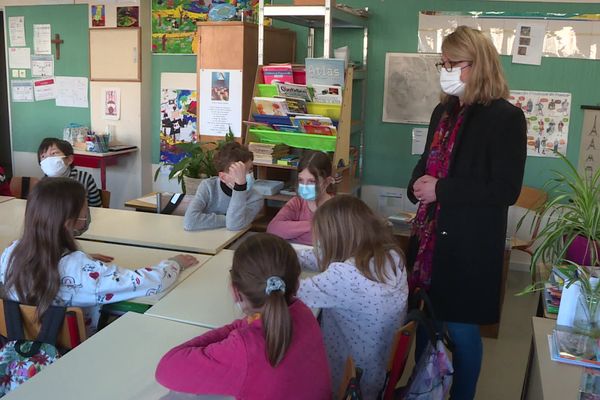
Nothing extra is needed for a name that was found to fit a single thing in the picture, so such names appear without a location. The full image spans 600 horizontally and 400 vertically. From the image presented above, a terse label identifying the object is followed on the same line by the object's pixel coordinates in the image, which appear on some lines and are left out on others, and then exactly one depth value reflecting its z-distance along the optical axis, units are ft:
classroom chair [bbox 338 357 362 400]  4.14
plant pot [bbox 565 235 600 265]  6.77
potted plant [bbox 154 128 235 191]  12.33
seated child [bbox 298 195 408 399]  5.80
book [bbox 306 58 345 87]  11.44
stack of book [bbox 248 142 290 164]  12.35
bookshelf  11.59
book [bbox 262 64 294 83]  12.10
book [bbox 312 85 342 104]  11.60
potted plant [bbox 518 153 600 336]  6.69
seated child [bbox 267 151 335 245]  8.89
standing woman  6.39
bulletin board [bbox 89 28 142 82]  16.35
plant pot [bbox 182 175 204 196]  12.26
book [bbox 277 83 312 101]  11.77
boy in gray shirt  9.14
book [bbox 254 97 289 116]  11.85
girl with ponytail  4.23
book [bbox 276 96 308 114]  11.80
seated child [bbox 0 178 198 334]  5.86
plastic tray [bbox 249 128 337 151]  11.78
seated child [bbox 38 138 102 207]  10.89
